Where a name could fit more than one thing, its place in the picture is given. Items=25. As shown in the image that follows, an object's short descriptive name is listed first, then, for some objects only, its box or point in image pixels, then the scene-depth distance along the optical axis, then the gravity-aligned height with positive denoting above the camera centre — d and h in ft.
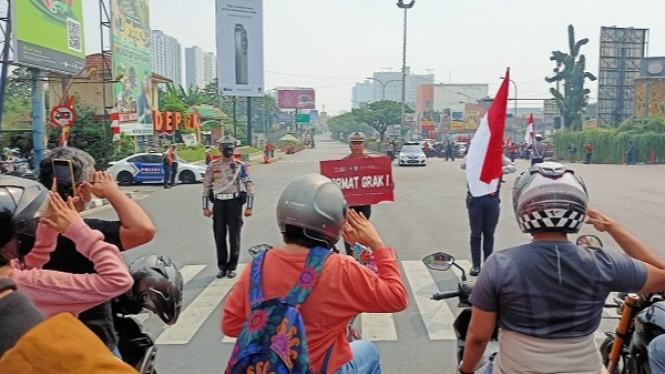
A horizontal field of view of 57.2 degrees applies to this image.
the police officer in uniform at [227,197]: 25.85 -3.26
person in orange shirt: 7.52 -2.01
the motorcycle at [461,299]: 9.26 -2.99
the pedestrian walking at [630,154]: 126.72 -6.96
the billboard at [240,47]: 154.20 +18.76
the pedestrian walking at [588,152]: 130.72 -6.92
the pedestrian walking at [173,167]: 74.86 -5.79
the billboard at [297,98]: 335.88 +12.33
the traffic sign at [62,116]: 49.80 +0.36
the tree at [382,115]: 247.91 +2.25
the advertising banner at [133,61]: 105.11 +11.06
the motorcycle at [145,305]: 9.77 -2.99
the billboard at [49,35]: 54.65 +8.42
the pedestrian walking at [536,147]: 49.75 -2.16
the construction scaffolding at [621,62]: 158.92 +15.30
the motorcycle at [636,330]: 9.92 -3.53
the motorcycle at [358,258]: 9.76 -2.70
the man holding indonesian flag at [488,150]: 17.75 -0.88
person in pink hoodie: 5.95 -1.53
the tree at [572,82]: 168.55 +10.57
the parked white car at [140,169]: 76.28 -6.04
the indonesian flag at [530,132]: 58.18 -1.12
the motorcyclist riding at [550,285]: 7.25 -1.99
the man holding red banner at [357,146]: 23.77 -0.99
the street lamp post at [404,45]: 146.33 +18.76
